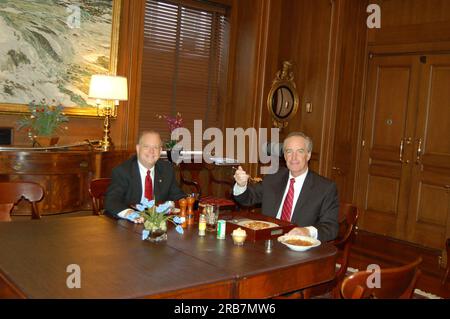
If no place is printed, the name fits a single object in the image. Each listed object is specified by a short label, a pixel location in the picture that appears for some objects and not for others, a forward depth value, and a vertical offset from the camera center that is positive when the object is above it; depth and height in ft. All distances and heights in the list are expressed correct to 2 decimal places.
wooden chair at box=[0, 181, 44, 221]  9.92 -1.74
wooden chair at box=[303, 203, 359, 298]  9.76 -2.23
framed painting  15.37 +2.11
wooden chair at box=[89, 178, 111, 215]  11.20 -1.71
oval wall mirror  22.11 +1.46
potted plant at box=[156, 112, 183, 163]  18.83 -0.82
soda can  8.55 -1.80
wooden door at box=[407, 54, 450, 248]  19.27 -0.68
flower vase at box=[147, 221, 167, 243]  8.03 -1.83
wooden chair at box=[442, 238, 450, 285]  12.30 -3.01
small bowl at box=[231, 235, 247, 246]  8.07 -1.84
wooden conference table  5.92 -2.00
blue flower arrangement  7.97 -1.59
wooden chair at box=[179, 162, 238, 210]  19.06 -2.18
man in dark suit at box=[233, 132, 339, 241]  9.94 -1.33
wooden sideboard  13.88 -1.71
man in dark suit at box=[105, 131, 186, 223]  10.69 -1.32
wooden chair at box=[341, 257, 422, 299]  5.57 -1.71
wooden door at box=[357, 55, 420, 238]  20.56 -0.26
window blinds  19.76 +2.55
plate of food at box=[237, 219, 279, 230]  8.80 -1.76
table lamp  15.65 +0.84
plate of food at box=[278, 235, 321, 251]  7.89 -1.83
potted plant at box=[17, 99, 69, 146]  15.24 -0.33
